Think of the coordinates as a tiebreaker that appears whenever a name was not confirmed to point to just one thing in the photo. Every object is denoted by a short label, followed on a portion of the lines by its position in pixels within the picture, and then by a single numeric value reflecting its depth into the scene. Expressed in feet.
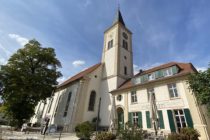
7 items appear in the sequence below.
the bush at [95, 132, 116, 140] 36.57
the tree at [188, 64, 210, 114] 38.04
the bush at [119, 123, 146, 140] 26.63
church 50.19
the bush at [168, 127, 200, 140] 35.47
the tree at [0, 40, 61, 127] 69.77
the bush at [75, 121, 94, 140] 41.74
